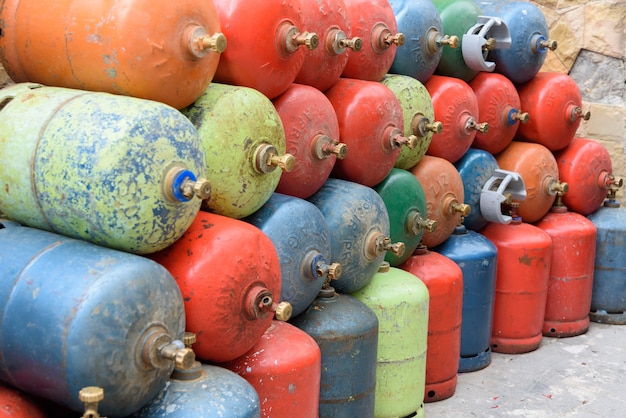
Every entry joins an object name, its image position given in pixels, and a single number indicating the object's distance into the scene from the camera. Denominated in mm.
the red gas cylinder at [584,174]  4680
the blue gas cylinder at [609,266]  4762
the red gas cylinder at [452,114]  3932
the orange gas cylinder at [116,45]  2221
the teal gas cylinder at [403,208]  3521
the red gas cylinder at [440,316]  3639
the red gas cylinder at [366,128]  3252
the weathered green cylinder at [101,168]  1992
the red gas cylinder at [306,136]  2908
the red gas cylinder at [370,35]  3418
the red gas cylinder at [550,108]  4492
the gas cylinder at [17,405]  1929
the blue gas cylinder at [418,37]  3736
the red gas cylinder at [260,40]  2633
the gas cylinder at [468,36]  3998
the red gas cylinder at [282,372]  2484
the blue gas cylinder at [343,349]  2869
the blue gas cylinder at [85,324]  1842
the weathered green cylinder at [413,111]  3637
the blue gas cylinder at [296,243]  2695
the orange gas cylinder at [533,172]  4434
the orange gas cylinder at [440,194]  3826
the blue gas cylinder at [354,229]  3084
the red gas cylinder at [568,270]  4551
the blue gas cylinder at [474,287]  3969
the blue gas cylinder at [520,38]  4277
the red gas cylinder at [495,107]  4246
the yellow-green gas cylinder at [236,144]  2500
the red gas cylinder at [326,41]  3031
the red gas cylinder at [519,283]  4252
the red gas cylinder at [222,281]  2264
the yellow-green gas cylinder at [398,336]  3264
